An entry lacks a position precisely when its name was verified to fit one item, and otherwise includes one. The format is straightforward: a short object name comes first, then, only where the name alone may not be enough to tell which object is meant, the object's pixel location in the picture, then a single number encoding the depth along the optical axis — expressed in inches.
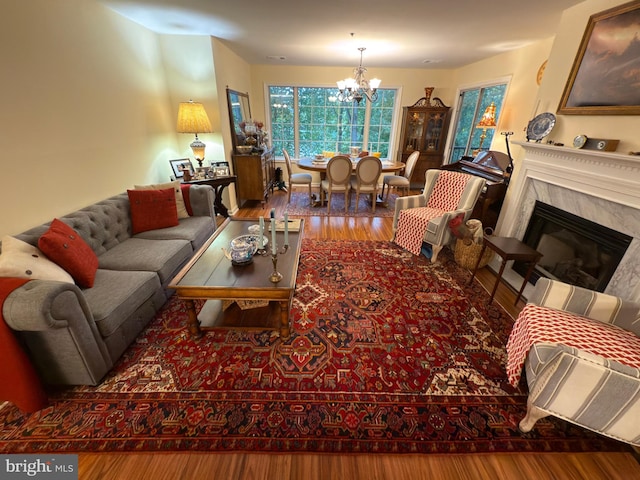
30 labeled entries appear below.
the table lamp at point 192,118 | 132.0
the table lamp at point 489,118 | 156.6
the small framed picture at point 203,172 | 143.9
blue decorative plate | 89.9
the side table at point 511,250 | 83.5
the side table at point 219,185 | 138.1
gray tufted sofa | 48.6
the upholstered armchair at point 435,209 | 112.0
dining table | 170.4
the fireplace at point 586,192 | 68.3
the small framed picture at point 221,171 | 147.8
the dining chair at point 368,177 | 159.8
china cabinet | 212.7
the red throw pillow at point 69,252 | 63.5
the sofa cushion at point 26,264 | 53.2
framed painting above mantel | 68.3
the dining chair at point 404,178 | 182.7
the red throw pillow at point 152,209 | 100.4
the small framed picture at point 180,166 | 139.4
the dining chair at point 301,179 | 187.6
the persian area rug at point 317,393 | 52.1
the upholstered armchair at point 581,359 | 43.4
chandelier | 156.3
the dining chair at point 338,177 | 159.8
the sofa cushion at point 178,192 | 107.6
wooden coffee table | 66.2
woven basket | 107.5
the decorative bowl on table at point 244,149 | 171.1
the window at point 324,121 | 224.2
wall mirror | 160.7
